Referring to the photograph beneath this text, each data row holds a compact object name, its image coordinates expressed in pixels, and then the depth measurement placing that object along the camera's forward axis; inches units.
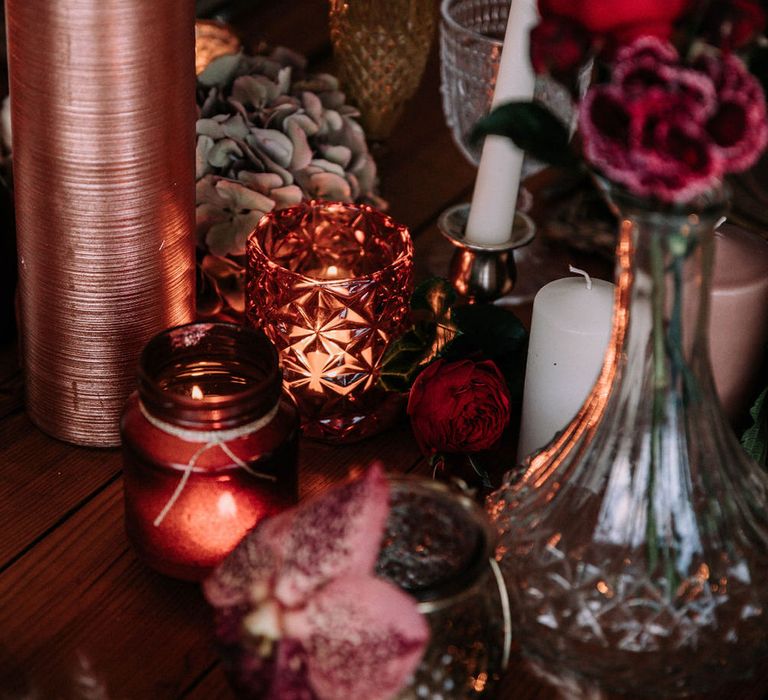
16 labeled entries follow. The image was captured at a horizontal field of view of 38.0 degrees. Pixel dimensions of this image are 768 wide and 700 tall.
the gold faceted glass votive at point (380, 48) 35.7
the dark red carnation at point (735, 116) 15.4
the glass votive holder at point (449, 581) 17.9
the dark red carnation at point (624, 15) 15.6
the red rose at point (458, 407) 24.8
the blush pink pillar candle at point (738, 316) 24.4
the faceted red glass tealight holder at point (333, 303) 25.8
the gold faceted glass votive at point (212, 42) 34.7
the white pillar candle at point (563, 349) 24.3
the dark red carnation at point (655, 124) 15.2
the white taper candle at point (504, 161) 27.1
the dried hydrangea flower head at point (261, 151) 30.6
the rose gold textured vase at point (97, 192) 22.6
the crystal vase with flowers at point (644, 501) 17.7
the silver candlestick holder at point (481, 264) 30.0
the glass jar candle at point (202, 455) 21.5
